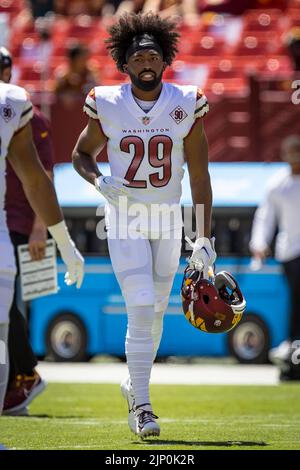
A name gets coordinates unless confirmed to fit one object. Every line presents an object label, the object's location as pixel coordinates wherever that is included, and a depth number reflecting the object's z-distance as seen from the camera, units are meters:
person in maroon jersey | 15.37
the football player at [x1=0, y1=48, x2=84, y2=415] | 10.46
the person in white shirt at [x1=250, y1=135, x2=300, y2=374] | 21.06
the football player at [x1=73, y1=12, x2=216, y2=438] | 12.31
